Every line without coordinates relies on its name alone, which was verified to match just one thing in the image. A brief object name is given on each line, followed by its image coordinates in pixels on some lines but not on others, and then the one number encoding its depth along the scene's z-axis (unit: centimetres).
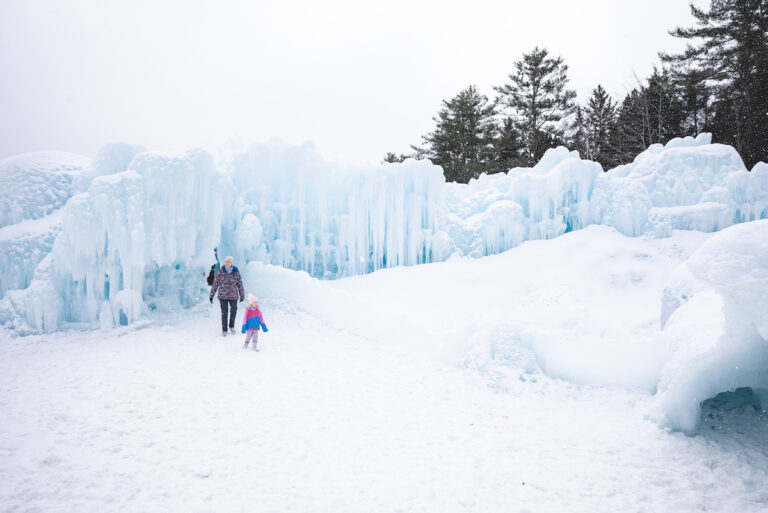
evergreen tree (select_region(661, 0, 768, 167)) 1791
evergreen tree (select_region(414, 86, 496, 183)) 2753
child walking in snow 793
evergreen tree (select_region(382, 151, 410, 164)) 3130
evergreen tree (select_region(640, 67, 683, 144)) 2283
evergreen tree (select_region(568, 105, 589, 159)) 2842
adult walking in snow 885
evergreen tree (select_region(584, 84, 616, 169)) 2866
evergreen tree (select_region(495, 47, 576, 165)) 2736
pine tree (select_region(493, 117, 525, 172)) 2642
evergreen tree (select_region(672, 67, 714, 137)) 2145
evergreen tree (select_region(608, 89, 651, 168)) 2372
